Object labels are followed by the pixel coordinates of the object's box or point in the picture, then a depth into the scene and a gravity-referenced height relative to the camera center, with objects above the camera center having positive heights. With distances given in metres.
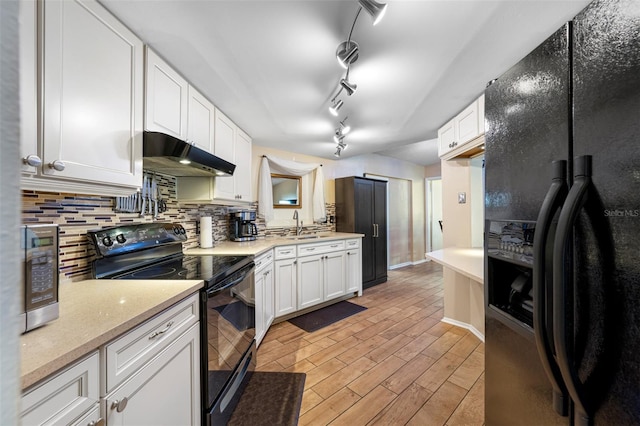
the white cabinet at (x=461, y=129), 1.99 +0.72
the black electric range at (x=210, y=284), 1.34 -0.40
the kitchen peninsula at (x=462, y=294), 2.07 -0.78
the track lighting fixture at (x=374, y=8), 1.05 +0.83
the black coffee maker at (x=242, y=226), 2.95 -0.13
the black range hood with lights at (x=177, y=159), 1.42 +0.34
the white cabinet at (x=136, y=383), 0.68 -0.53
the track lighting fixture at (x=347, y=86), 1.66 +0.82
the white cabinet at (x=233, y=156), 2.26 +0.56
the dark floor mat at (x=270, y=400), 1.54 -1.17
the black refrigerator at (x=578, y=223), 0.58 -0.02
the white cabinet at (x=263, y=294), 2.25 -0.71
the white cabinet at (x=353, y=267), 3.50 -0.71
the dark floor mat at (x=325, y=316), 2.75 -1.14
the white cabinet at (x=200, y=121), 1.86 +0.70
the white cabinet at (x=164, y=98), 1.46 +0.70
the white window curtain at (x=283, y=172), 3.31 +0.45
